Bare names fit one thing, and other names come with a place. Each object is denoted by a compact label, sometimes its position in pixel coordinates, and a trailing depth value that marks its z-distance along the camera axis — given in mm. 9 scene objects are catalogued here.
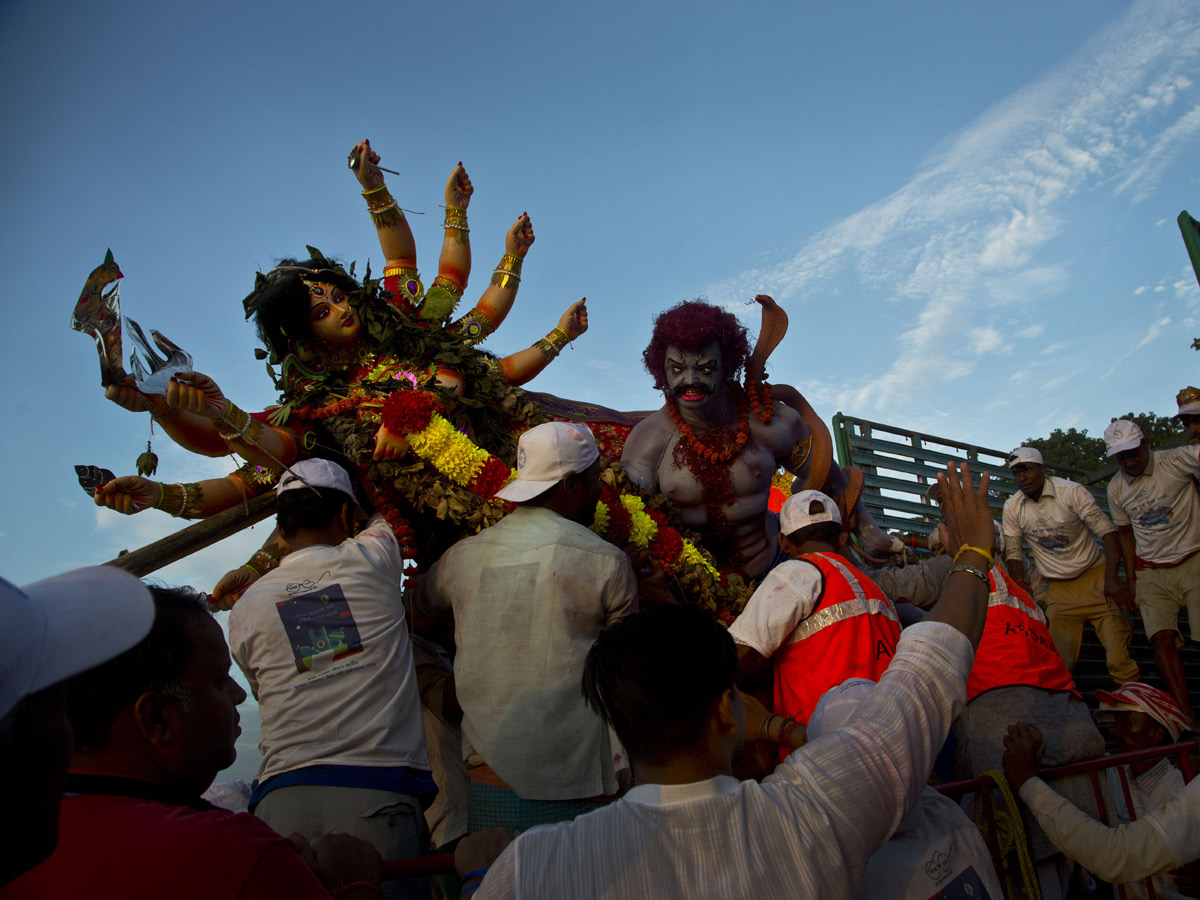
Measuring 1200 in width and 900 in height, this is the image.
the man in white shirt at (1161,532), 6410
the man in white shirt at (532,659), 2602
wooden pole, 3951
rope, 2350
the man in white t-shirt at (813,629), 2826
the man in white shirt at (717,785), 1365
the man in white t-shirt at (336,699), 2432
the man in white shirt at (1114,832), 2465
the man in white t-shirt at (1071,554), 6523
